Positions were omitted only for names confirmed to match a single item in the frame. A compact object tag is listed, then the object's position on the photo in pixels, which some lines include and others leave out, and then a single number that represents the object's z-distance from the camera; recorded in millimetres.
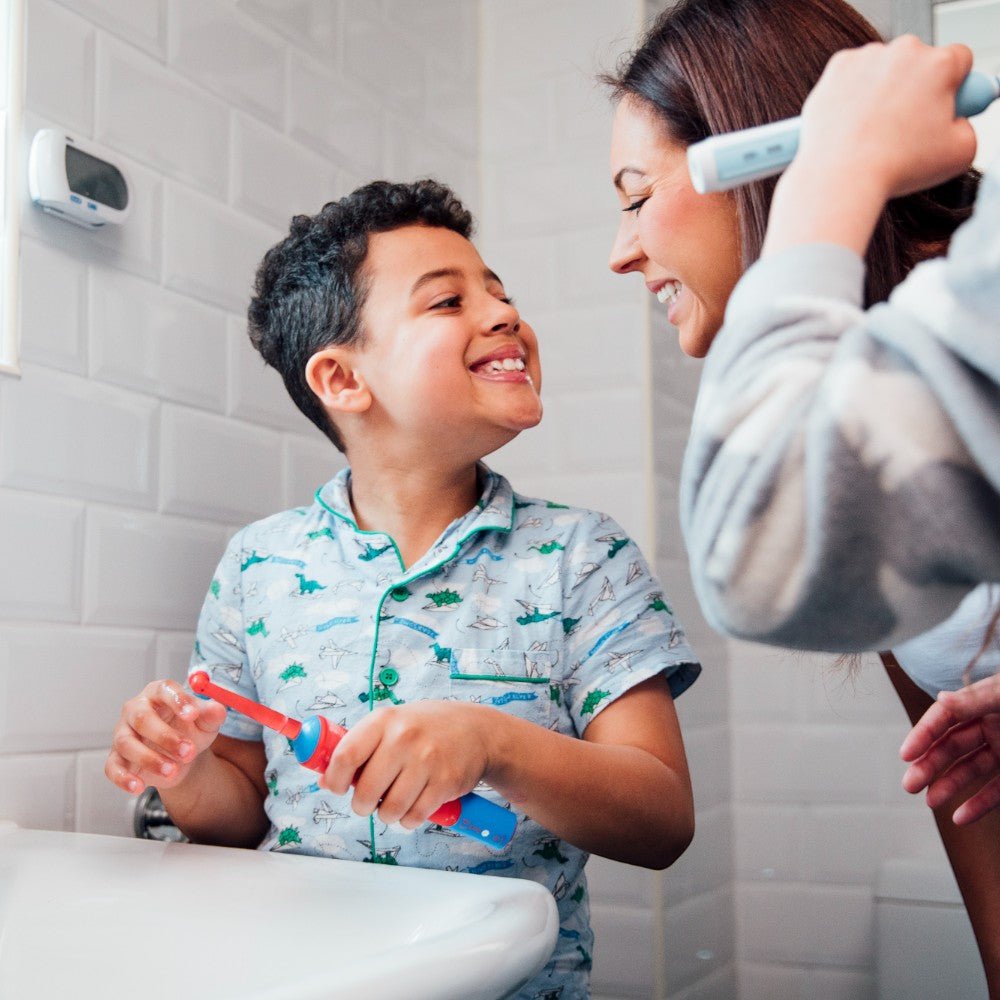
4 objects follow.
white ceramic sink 592
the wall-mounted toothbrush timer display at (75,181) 1097
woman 1031
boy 1012
